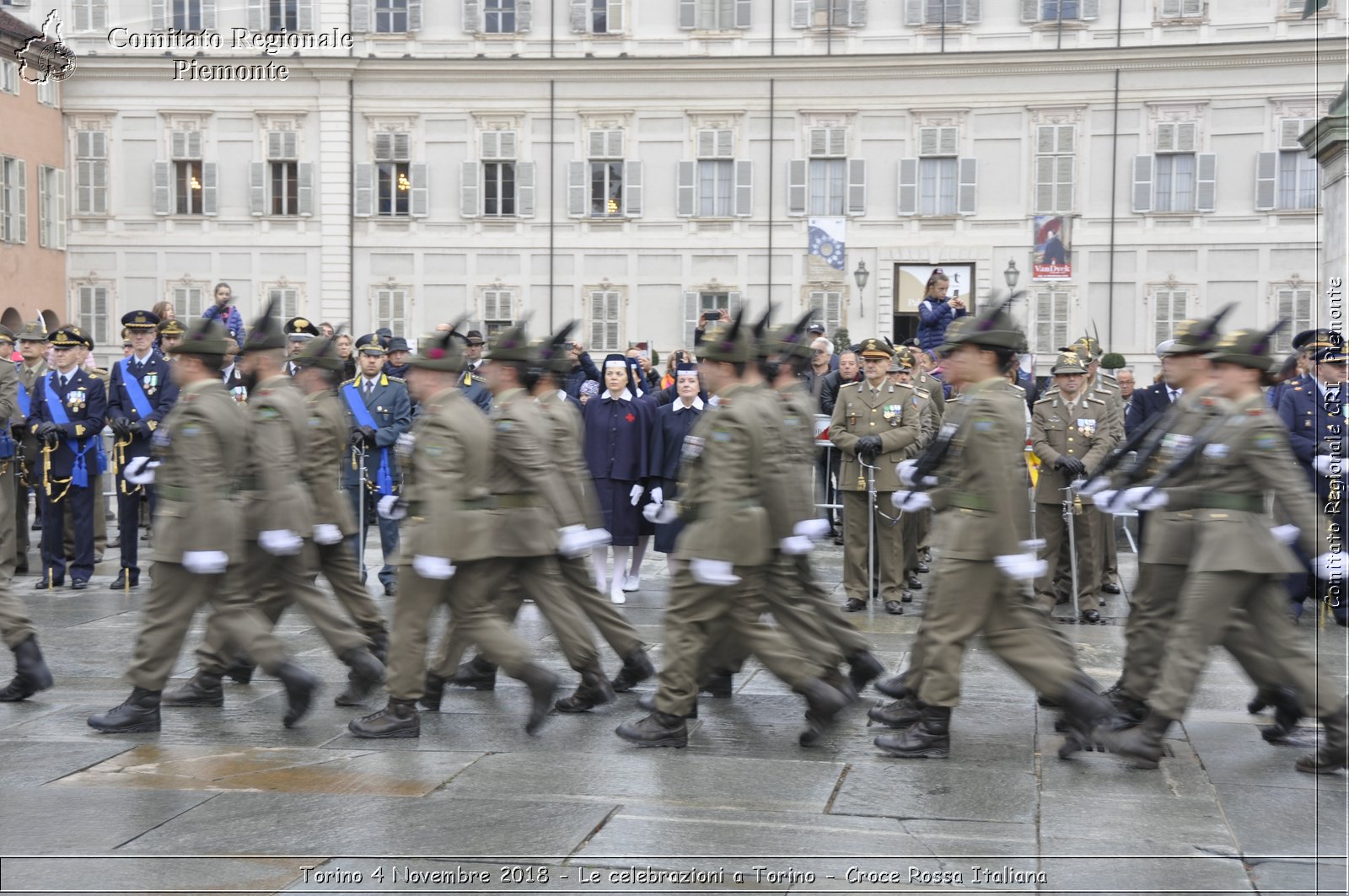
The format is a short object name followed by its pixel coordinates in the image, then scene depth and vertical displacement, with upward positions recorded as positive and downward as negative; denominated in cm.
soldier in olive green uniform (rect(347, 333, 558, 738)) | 707 -96
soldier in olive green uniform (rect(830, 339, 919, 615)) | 1134 -76
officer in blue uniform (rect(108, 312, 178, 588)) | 1238 -35
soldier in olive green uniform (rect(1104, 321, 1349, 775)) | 658 -97
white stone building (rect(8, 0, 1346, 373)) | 3356 +481
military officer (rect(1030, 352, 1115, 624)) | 1116 -72
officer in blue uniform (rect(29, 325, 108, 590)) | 1250 -79
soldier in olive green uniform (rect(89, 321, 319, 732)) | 710 -94
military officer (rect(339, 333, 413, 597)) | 1215 -58
